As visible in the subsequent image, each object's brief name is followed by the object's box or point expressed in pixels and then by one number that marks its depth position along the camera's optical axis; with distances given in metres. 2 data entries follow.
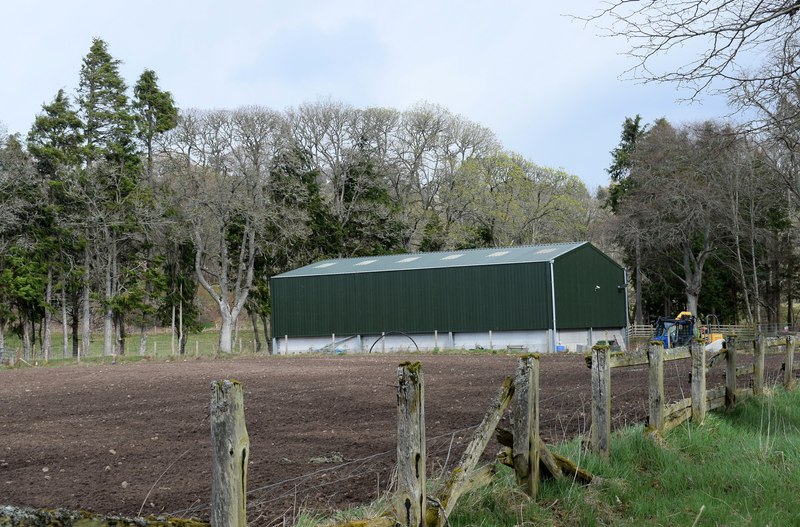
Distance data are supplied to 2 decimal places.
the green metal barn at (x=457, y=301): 36.53
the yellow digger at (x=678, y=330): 26.23
